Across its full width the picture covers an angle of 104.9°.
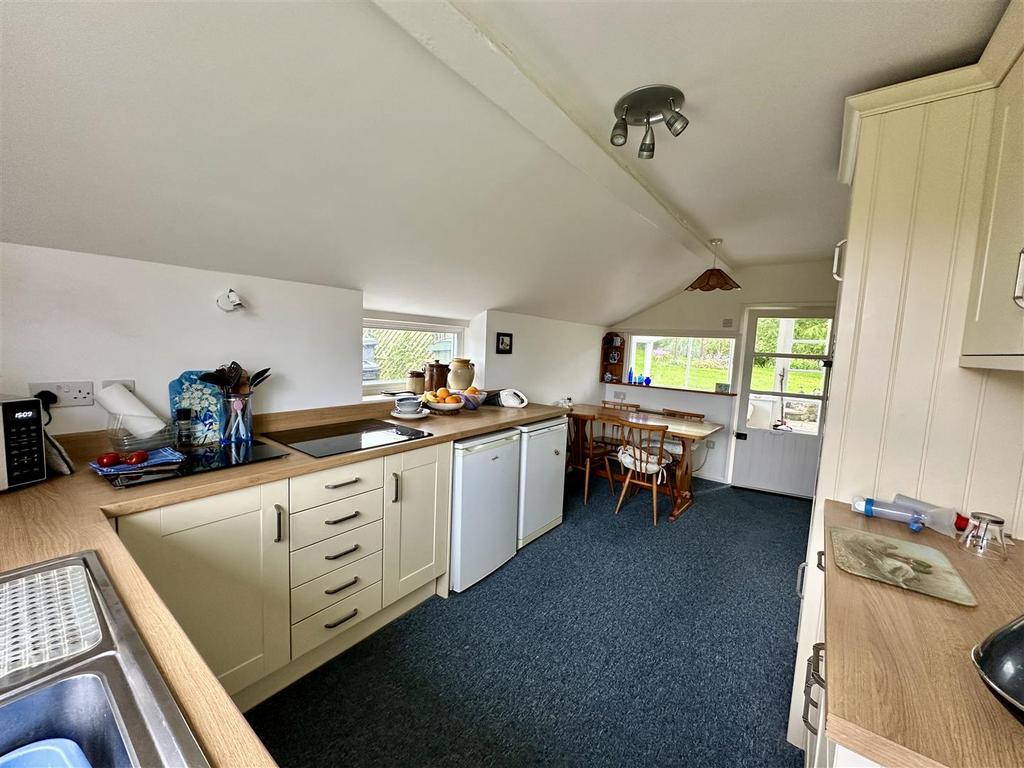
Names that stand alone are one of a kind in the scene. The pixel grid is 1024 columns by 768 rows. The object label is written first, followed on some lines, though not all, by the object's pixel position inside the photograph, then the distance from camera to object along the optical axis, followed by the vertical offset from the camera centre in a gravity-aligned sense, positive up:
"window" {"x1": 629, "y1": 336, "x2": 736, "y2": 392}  4.19 +0.02
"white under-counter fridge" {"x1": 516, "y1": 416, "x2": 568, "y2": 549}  2.54 -0.83
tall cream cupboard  1.09 +0.16
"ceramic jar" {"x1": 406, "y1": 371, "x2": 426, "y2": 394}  2.87 -0.24
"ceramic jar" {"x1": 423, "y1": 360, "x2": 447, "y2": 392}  2.86 -0.18
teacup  2.33 -0.34
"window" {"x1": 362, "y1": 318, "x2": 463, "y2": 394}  2.73 +0.01
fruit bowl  2.55 -0.37
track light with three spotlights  1.33 +0.91
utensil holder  1.71 -0.35
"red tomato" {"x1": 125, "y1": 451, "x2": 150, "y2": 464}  1.31 -0.41
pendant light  2.75 +0.58
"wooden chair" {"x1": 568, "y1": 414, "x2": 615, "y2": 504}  3.73 -0.86
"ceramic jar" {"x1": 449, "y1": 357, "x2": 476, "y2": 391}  2.94 -0.17
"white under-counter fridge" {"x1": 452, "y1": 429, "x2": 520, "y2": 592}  2.10 -0.87
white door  3.68 -0.32
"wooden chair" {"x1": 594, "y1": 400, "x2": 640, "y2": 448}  3.99 -0.83
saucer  2.33 -0.39
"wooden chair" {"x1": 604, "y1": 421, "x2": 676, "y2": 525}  3.16 -0.83
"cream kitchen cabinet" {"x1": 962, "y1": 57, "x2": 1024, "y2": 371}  0.84 +0.31
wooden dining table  3.32 -0.59
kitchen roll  1.49 -0.28
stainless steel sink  0.46 -0.47
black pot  0.55 -0.42
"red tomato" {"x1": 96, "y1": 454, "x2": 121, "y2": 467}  1.29 -0.42
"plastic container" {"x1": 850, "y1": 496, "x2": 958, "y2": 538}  1.12 -0.41
